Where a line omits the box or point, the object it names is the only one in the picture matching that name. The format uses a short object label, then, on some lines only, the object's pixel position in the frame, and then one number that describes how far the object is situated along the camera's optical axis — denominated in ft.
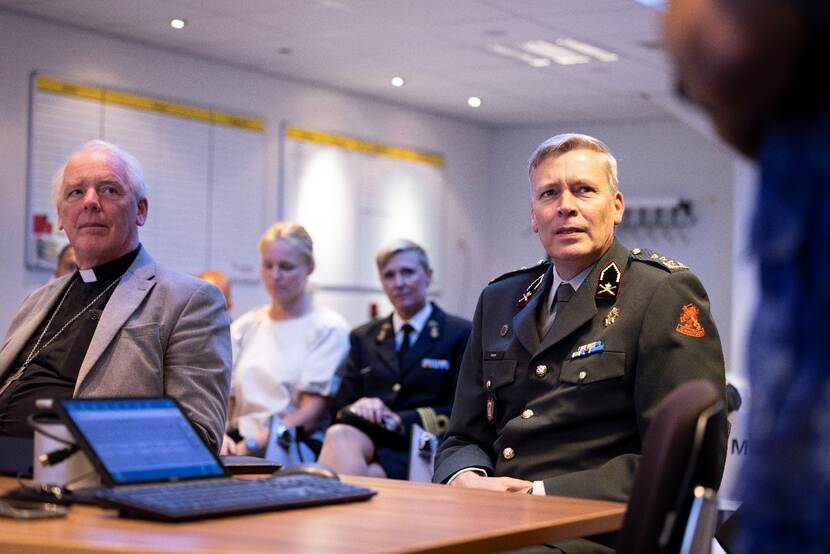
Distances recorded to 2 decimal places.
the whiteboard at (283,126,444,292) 32.55
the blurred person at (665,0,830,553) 3.15
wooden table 4.91
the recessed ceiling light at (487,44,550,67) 28.17
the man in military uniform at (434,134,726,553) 8.56
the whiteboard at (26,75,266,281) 25.35
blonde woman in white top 18.29
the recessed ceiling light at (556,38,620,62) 27.61
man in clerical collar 9.39
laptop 5.70
